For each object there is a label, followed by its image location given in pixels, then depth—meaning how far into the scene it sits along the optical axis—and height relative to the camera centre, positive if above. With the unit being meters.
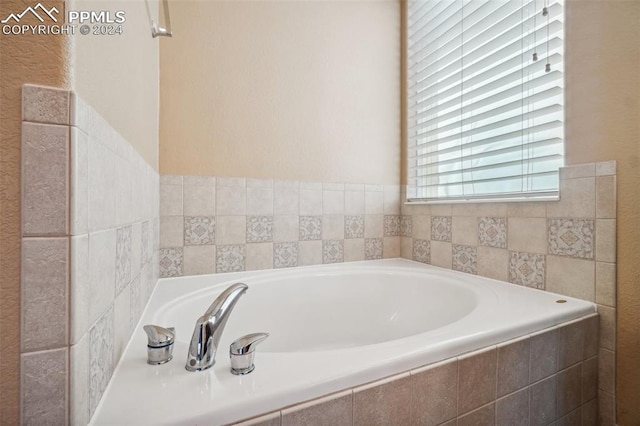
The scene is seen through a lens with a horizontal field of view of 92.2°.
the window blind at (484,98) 1.22 +0.54
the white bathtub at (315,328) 0.51 -0.32
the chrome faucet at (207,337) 0.61 -0.25
